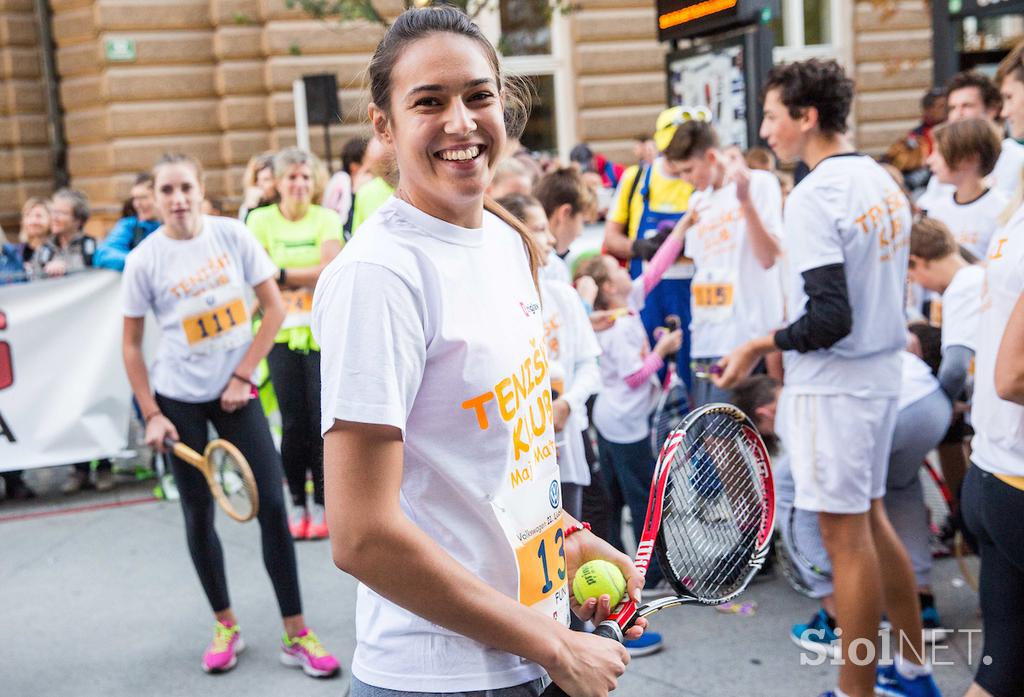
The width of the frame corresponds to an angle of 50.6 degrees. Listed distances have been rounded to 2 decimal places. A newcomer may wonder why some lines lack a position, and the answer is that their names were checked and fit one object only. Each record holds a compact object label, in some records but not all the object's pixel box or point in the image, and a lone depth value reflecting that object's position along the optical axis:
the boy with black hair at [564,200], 4.30
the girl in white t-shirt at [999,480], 2.42
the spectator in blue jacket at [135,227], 6.93
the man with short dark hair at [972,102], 5.66
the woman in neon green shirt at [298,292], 5.45
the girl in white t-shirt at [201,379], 4.04
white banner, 6.54
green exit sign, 12.45
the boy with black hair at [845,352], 3.18
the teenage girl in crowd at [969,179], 4.88
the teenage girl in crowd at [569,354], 3.52
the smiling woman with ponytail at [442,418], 1.41
